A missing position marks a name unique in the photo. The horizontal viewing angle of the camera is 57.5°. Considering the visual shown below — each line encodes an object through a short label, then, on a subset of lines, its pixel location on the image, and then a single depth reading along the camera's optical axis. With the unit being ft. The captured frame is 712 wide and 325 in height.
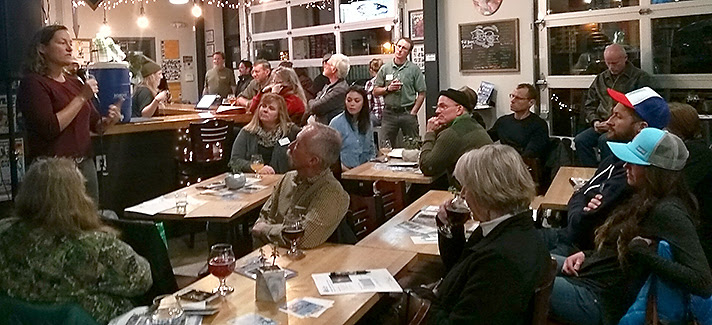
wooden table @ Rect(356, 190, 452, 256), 9.28
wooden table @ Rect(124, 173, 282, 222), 11.63
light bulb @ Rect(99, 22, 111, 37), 36.57
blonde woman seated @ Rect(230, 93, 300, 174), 16.30
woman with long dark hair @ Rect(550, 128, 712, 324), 7.77
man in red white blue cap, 10.28
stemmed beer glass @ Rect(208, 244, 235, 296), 7.24
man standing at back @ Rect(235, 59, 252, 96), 31.81
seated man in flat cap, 14.24
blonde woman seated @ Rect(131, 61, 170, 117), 20.39
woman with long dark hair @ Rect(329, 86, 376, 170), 18.12
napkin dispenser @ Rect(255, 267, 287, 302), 7.00
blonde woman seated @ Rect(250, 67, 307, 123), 19.69
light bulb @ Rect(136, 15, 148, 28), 37.35
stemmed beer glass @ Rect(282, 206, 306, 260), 8.68
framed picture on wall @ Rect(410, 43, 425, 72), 26.91
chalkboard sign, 24.04
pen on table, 7.97
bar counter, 17.67
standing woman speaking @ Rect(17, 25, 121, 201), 11.98
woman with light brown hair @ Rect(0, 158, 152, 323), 6.93
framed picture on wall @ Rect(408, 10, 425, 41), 27.14
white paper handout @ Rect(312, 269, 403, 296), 7.45
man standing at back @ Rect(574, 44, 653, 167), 20.24
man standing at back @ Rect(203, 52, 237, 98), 35.06
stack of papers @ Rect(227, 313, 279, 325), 6.49
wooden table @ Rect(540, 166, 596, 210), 12.57
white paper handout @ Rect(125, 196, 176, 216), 11.84
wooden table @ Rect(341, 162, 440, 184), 14.96
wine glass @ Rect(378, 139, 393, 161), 18.43
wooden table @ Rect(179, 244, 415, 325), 6.72
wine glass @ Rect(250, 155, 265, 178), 14.88
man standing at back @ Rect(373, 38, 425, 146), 25.20
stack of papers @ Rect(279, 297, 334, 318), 6.76
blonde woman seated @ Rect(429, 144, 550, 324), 6.57
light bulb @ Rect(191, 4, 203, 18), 36.07
